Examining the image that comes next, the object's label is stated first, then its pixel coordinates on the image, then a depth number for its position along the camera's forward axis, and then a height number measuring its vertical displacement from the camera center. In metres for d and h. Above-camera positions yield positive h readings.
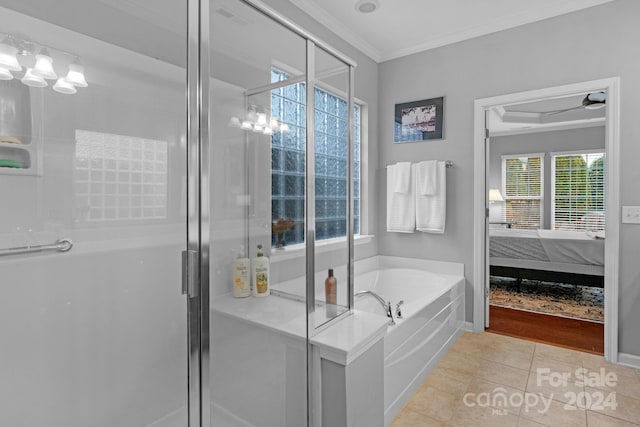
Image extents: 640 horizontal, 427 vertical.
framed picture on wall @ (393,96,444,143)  3.31 +0.85
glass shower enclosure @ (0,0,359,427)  1.04 +0.00
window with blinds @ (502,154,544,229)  6.60 +0.37
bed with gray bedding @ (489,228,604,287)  3.90 -0.56
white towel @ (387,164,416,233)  3.40 +0.00
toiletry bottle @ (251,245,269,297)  1.30 -0.25
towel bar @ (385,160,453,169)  3.20 +0.41
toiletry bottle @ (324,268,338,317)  1.64 -0.40
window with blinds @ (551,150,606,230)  6.15 +0.33
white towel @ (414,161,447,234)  3.20 +0.01
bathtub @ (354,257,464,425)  1.96 -0.77
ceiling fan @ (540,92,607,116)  3.59 +1.12
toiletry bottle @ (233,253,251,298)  1.22 -0.25
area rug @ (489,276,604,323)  3.63 -1.03
